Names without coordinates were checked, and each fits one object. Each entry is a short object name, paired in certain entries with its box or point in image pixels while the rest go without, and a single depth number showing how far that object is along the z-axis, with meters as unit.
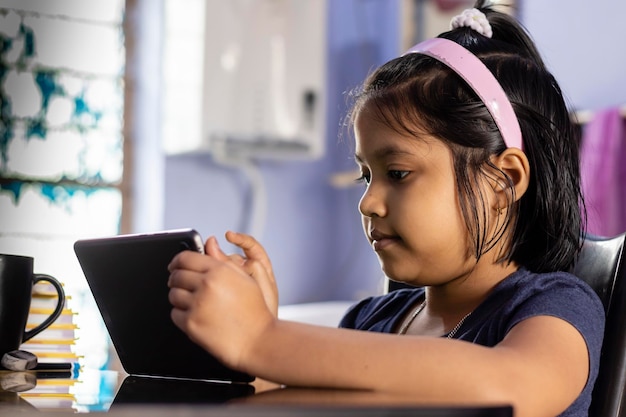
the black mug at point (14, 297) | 1.22
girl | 1.23
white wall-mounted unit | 4.01
